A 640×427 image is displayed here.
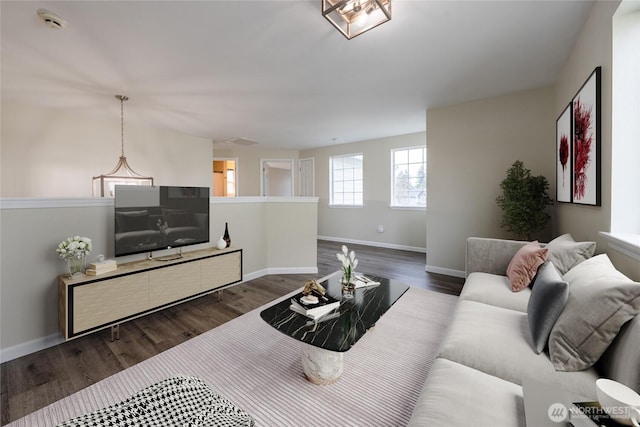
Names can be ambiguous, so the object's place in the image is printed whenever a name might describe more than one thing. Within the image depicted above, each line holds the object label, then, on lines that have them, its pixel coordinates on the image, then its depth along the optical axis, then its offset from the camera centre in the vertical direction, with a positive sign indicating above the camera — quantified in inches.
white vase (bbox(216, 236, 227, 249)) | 123.0 -15.9
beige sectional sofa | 35.1 -27.0
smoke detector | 71.6 +56.0
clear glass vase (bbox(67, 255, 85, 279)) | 81.3 -17.7
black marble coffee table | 55.4 -27.6
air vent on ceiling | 227.5 +64.9
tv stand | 76.1 -27.7
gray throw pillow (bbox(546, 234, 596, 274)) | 68.6 -12.0
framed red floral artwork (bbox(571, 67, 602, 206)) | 69.2 +20.8
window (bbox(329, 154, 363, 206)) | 254.4 +32.3
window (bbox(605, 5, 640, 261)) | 60.2 +21.4
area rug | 55.3 -43.3
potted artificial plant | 115.7 +4.4
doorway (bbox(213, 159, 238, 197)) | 297.1 +41.3
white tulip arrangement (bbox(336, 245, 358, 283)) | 80.0 -17.1
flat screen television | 92.2 -2.5
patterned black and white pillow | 27.9 -24.6
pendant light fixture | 156.5 +20.5
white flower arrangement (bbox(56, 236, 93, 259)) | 78.0 -11.3
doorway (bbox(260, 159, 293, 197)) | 284.8 +40.4
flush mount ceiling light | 66.2 +56.7
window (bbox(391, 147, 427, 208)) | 215.8 +29.5
